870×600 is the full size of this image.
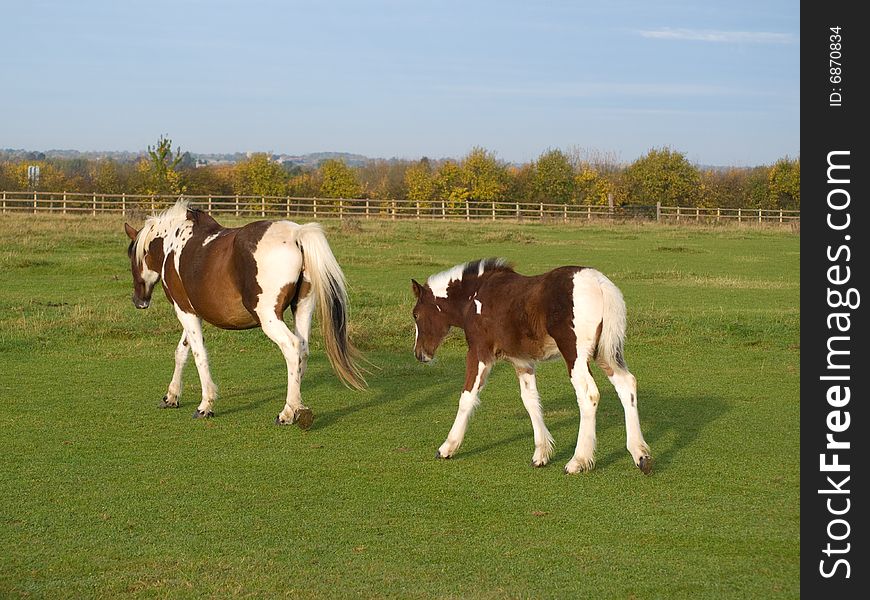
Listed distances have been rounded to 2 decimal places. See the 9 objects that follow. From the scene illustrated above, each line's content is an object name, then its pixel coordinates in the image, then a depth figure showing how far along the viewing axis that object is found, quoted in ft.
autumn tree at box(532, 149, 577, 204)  257.75
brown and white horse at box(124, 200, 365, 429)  30.68
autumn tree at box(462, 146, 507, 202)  254.88
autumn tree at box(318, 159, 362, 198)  278.46
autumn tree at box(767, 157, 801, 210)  258.16
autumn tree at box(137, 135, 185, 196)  231.30
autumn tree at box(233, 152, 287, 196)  266.77
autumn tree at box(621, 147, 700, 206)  250.57
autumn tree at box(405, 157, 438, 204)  267.18
